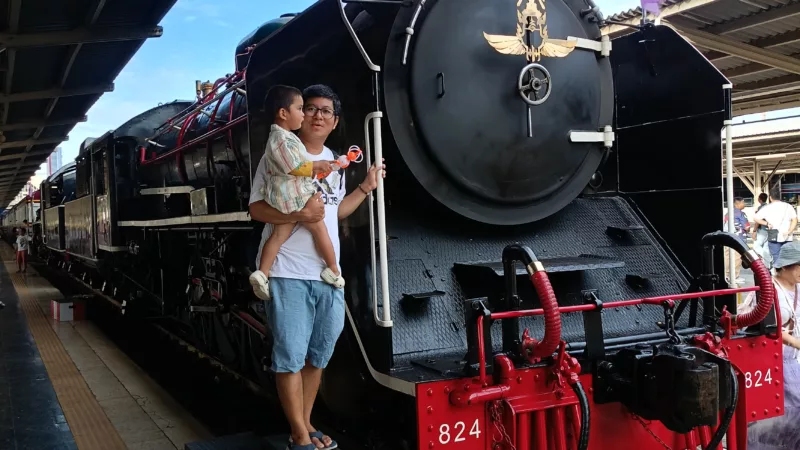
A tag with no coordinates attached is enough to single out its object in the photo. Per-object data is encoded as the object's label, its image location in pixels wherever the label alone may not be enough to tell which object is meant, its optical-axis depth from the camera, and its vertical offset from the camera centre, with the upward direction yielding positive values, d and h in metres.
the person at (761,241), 9.27 -0.59
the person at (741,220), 14.42 -0.42
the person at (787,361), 3.15 -0.85
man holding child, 2.42 -0.27
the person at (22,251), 17.33 -0.49
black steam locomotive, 2.53 +0.18
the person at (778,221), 8.91 -0.28
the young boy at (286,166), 2.31 +0.21
